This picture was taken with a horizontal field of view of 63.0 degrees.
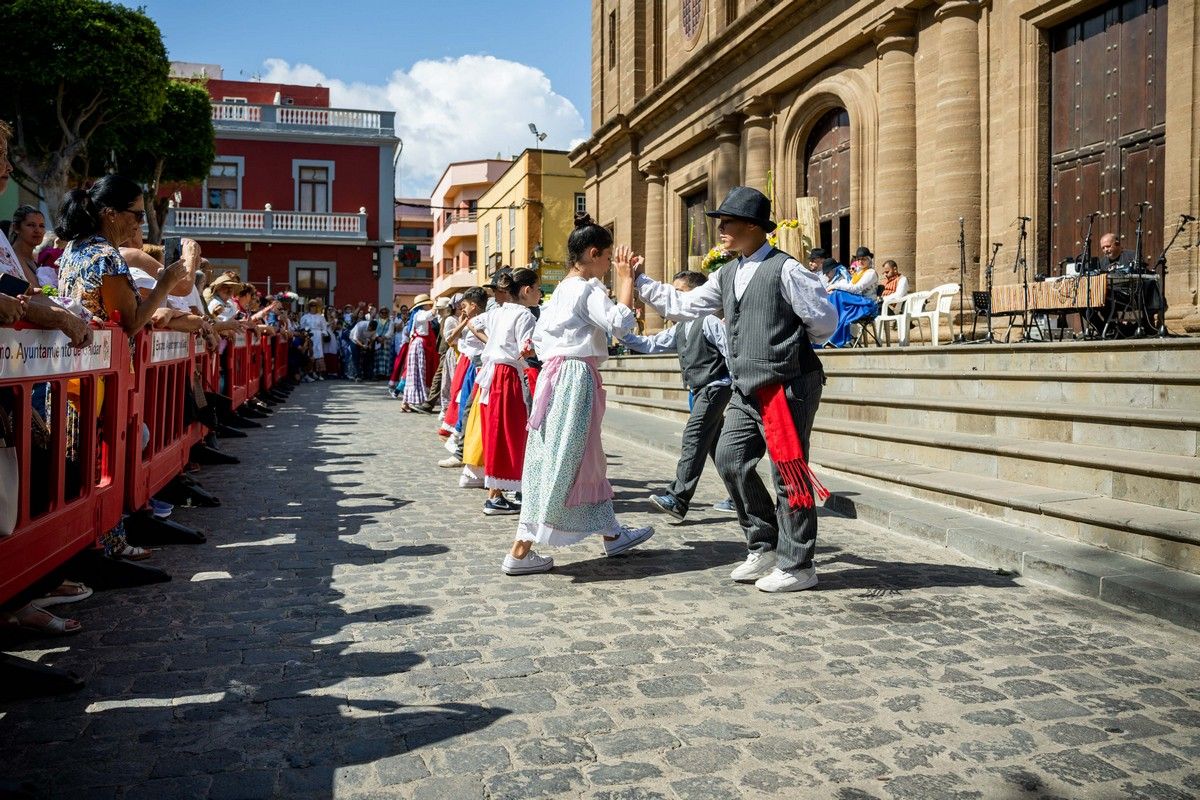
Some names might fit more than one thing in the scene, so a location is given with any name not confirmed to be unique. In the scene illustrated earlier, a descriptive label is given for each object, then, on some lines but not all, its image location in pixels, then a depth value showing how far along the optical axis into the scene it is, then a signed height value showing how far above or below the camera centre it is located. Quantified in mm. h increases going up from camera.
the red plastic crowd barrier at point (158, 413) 5688 -190
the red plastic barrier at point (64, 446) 3844 -299
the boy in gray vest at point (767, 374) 5125 +95
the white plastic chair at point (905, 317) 12430 +999
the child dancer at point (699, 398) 7316 -50
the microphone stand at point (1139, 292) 8766 +948
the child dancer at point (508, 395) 7461 -49
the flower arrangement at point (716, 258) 13414 +1868
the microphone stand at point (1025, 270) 9973 +1485
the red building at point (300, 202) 39406 +7635
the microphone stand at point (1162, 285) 8131 +933
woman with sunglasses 5176 +654
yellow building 43312 +8325
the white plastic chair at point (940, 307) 11795 +1094
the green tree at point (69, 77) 19047 +6186
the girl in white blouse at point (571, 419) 5590 -174
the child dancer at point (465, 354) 10250 +351
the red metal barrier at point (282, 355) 20719 +670
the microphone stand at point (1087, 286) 9076 +1024
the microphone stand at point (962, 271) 11797 +1624
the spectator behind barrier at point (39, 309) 3889 +292
